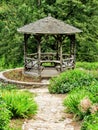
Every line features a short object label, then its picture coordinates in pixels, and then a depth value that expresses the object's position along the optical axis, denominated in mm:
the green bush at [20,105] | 11461
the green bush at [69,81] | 15828
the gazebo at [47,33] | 19908
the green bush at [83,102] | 10617
